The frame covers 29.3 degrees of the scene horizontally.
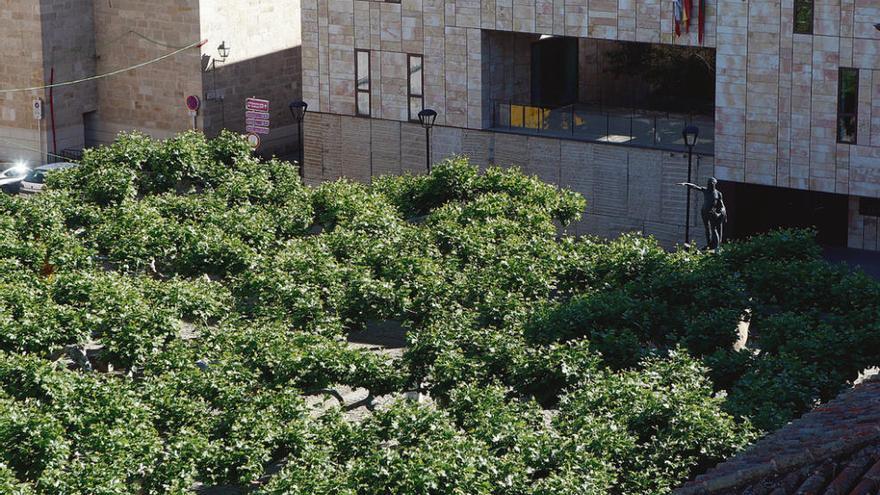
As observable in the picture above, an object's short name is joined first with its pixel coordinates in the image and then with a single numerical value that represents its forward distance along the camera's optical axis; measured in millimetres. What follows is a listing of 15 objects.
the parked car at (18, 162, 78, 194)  59094
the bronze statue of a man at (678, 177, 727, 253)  42406
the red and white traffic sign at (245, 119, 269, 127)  56009
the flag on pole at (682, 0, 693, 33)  49453
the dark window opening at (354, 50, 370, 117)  55906
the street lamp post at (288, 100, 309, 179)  52500
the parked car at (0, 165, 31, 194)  59375
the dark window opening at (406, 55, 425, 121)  54938
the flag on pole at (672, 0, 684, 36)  49594
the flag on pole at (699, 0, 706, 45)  49375
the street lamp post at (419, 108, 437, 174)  51438
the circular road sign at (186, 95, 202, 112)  63250
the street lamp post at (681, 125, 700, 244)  46625
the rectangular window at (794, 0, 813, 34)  47906
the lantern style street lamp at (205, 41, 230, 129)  64188
